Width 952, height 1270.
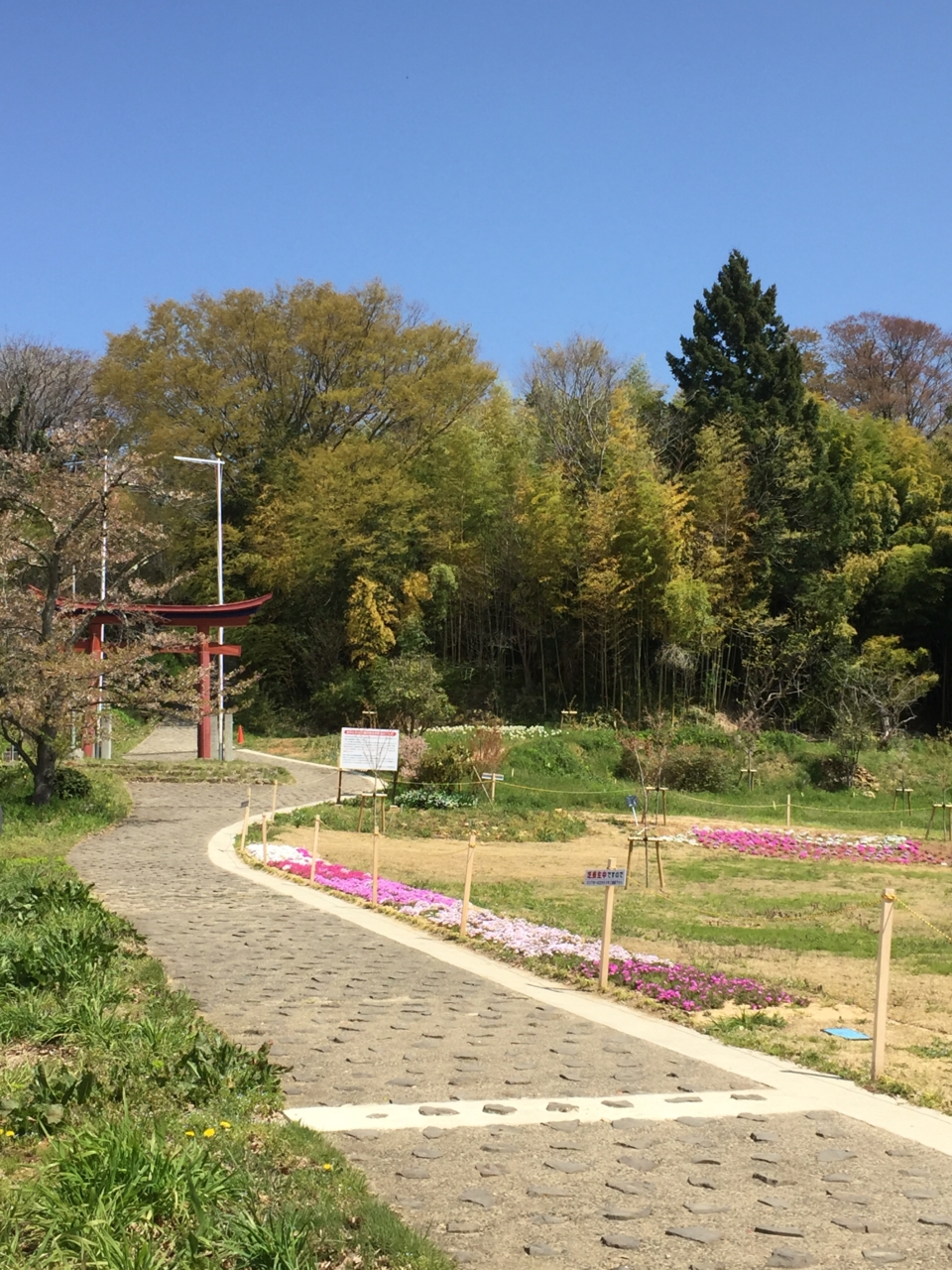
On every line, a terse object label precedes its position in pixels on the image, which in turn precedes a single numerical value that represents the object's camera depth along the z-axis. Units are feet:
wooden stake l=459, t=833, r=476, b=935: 36.78
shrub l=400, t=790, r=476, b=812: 80.96
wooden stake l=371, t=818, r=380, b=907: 42.88
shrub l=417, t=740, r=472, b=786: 86.58
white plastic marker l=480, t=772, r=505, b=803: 82.74
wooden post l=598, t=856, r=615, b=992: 29.84
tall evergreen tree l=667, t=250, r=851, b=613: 115.55
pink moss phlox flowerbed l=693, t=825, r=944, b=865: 67.21
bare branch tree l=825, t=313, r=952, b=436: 157.58
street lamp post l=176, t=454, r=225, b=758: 97.97
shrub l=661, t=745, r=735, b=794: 93.61
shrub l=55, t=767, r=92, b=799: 67.67
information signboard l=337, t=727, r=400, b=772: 76.89
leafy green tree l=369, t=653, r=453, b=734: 103.04
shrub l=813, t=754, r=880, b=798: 95.91
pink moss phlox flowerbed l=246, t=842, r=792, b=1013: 28.78
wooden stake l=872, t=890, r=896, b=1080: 21.77
